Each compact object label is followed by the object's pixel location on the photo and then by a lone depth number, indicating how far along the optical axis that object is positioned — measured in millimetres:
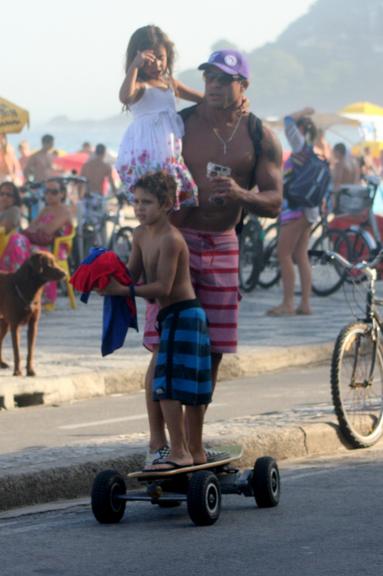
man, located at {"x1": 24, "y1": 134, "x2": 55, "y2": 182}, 28406
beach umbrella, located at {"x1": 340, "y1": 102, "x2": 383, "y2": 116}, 54125
